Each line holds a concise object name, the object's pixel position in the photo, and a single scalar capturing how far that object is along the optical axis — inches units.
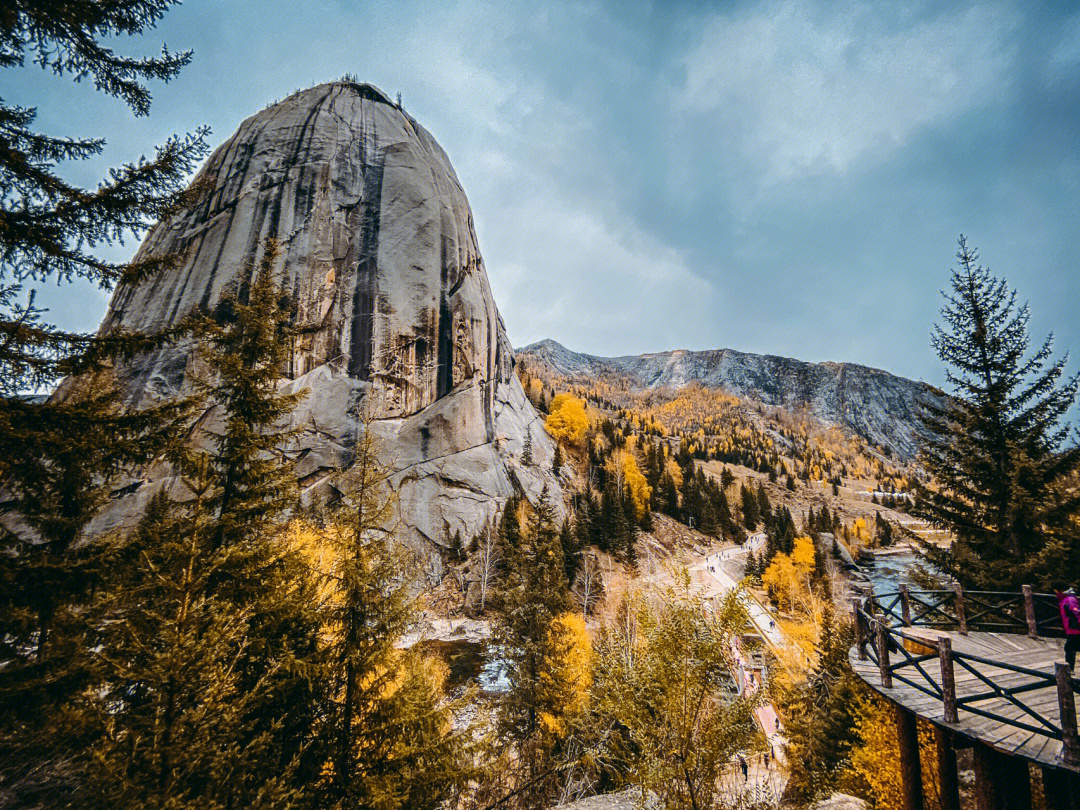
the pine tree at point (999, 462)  418.6
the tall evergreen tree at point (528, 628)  657.0
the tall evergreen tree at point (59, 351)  171.5
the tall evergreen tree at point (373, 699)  268.5
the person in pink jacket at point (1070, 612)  274.1
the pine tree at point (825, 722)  533.0
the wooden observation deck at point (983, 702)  184.1
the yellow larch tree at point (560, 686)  653.3
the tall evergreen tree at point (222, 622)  192.1
